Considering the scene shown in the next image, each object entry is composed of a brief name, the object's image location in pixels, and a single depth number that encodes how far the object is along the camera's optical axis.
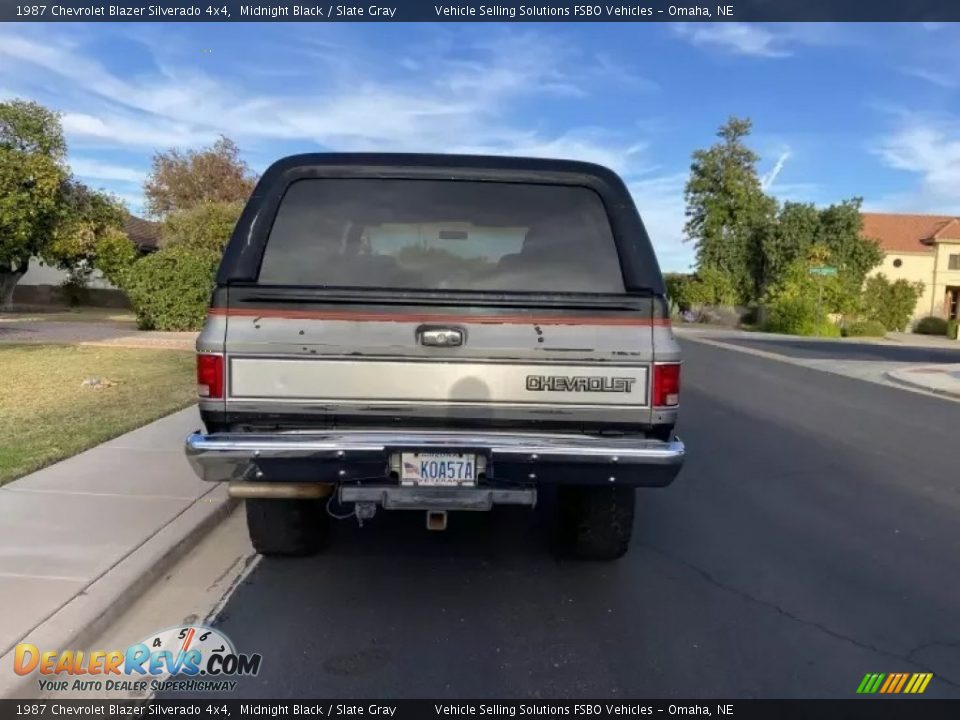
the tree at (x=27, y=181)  15.48
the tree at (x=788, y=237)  42.50
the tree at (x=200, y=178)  33.31
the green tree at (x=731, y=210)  47.47
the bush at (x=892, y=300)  43.59
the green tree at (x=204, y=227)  25.13
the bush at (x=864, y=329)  37.66
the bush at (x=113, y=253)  26.50
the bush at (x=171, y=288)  18.67
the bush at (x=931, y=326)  44.97
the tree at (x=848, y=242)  42.06
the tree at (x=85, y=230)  24.59
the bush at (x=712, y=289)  46.72
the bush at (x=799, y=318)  36.41
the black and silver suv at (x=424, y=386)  3.70
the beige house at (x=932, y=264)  49.16
